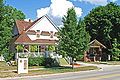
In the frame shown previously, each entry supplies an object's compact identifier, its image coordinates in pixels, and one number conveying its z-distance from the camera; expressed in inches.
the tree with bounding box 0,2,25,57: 1255.5
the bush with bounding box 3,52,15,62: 1735.7
